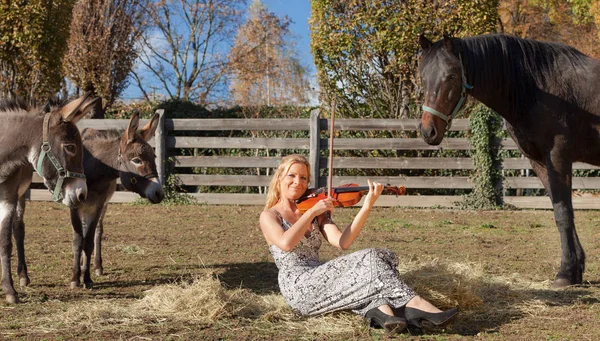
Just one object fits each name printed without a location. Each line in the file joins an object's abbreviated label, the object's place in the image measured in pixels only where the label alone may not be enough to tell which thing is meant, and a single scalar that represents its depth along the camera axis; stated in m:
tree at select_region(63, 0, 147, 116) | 19.00
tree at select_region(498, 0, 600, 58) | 24.16
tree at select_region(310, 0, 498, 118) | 12.85
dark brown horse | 5.49
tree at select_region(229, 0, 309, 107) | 29.77
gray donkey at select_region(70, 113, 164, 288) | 6.16
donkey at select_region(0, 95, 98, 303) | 5.29
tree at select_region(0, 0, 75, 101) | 15.22
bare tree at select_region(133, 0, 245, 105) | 29.06
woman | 4.20
